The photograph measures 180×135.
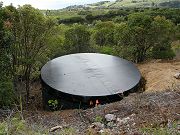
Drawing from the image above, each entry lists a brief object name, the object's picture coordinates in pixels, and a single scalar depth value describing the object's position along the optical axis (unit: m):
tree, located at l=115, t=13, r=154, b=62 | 12.22
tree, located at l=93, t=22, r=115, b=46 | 15.12
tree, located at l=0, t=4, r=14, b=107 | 7.37
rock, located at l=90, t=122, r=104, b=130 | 5.39
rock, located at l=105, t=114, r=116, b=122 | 6.23
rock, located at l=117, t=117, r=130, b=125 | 5.83
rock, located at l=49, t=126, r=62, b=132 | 5.74
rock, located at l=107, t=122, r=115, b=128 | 5.52
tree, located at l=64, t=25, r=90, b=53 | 12.72
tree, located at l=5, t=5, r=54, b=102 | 8.70
